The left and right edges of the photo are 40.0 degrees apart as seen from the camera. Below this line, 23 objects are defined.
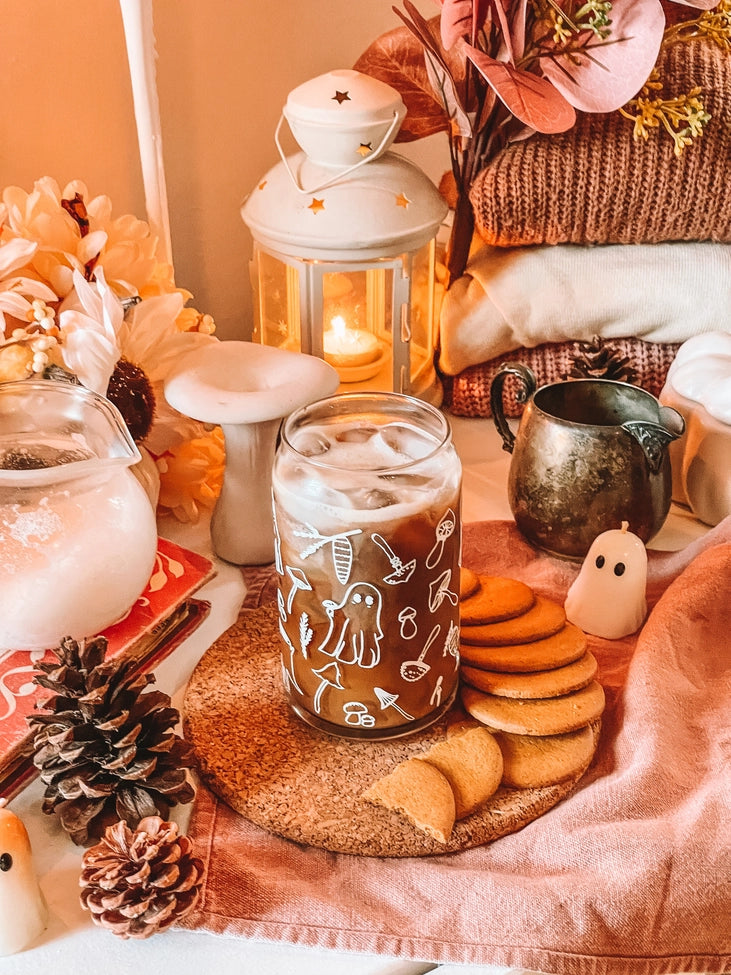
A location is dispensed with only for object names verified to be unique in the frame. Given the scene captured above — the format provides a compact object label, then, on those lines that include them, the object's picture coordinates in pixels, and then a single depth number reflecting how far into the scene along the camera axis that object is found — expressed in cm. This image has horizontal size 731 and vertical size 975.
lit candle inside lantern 86
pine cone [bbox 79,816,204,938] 44
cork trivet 49
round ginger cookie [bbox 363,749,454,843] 49
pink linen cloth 44
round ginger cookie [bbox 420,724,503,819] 50
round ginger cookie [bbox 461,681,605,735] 53
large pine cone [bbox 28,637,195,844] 48
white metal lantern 77
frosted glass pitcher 54
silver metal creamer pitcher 67
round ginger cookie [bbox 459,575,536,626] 60
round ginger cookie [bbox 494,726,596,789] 52
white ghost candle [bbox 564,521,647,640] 64
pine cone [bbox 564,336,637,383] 79
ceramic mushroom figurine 64
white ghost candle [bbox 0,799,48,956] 43
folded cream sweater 83
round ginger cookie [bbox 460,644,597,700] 54
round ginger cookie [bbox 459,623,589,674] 56
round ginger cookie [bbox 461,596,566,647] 58
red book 52
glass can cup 50
